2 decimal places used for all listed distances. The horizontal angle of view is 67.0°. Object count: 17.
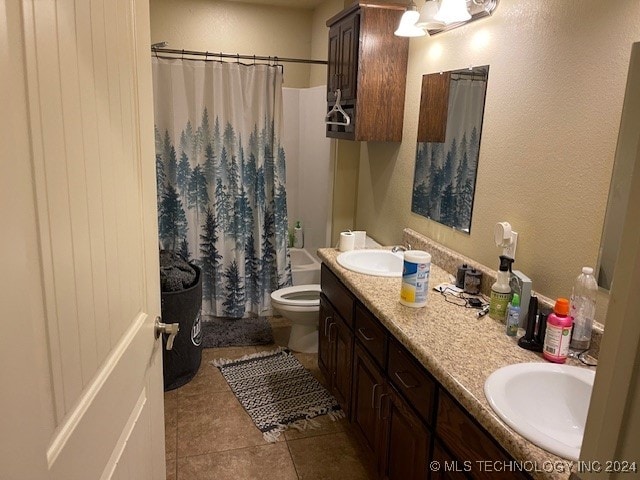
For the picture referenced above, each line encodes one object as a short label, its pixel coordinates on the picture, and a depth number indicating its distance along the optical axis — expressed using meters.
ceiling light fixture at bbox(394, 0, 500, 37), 1.98
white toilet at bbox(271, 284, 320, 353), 3.10
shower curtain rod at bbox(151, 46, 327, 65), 3.13
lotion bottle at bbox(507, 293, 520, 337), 1.62
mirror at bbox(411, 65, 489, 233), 2.13
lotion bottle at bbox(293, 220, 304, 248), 4.36
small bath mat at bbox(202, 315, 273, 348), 3.39
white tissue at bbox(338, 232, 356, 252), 2.64
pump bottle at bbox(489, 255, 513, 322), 1.74
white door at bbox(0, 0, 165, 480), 0.57
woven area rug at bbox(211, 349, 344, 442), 2.53
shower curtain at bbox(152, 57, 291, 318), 3.29
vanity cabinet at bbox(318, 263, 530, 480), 1.32
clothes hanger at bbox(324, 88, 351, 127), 2.78
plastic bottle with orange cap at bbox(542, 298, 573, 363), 1.42
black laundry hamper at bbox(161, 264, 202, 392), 2.69
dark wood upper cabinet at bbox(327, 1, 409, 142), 2.59
